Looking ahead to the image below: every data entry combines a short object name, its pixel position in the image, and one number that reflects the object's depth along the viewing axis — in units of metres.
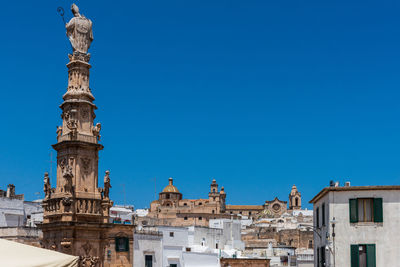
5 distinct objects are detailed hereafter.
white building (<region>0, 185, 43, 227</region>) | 45.25
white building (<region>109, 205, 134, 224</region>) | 53.10
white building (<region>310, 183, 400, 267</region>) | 23.39
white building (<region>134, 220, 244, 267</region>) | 47.72
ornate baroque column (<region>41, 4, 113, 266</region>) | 20.36
